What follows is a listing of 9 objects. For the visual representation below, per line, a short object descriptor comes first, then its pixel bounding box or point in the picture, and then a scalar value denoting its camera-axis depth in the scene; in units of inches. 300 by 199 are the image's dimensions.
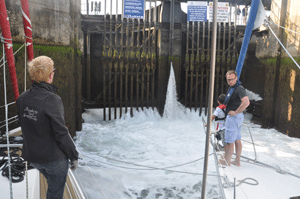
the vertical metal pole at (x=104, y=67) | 337.1
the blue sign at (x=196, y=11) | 349.7
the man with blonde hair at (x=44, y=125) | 60.2
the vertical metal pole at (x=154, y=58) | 347.9
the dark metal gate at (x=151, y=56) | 340.2
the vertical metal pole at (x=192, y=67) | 361.3
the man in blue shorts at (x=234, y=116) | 128.6
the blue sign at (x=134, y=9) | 328.8
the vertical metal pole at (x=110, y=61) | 332.8
